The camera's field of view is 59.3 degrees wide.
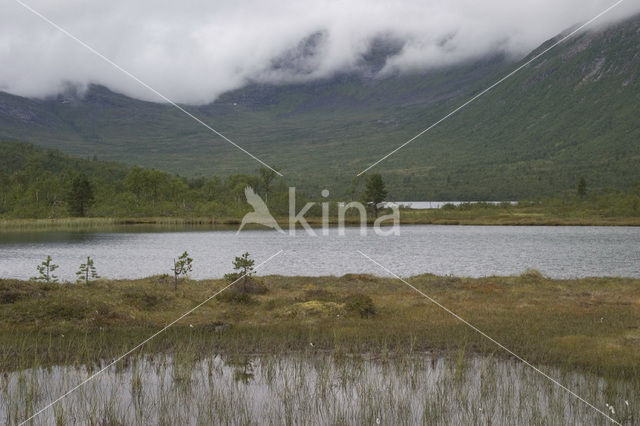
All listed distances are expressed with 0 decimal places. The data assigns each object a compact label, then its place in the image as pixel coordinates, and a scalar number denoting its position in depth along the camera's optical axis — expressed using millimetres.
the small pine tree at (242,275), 30105
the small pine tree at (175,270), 30344
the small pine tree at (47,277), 30606
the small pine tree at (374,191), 127250
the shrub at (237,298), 27609
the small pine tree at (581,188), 157375
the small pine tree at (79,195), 129000
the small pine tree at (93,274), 31075
